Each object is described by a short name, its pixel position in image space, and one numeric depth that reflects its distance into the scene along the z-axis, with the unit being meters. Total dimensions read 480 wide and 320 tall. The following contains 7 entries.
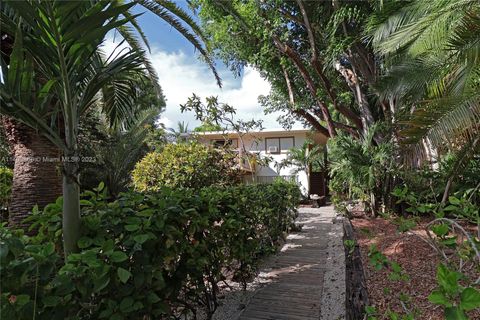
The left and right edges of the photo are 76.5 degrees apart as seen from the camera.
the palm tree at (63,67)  1.60
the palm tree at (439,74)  4.80
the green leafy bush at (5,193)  6.96
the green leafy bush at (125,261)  1.42
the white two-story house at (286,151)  19.44
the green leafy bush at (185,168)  7.17
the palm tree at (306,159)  18.47
